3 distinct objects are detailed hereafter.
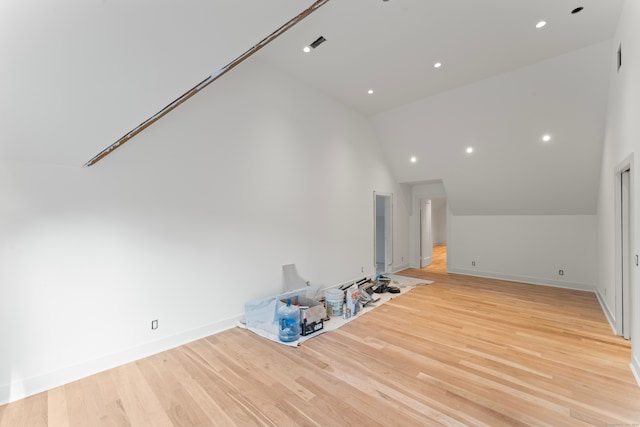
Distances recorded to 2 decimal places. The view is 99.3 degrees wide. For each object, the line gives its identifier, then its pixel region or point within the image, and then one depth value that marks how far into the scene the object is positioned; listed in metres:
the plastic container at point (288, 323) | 3.19
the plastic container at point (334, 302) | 3.96
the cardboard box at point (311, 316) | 3.32
